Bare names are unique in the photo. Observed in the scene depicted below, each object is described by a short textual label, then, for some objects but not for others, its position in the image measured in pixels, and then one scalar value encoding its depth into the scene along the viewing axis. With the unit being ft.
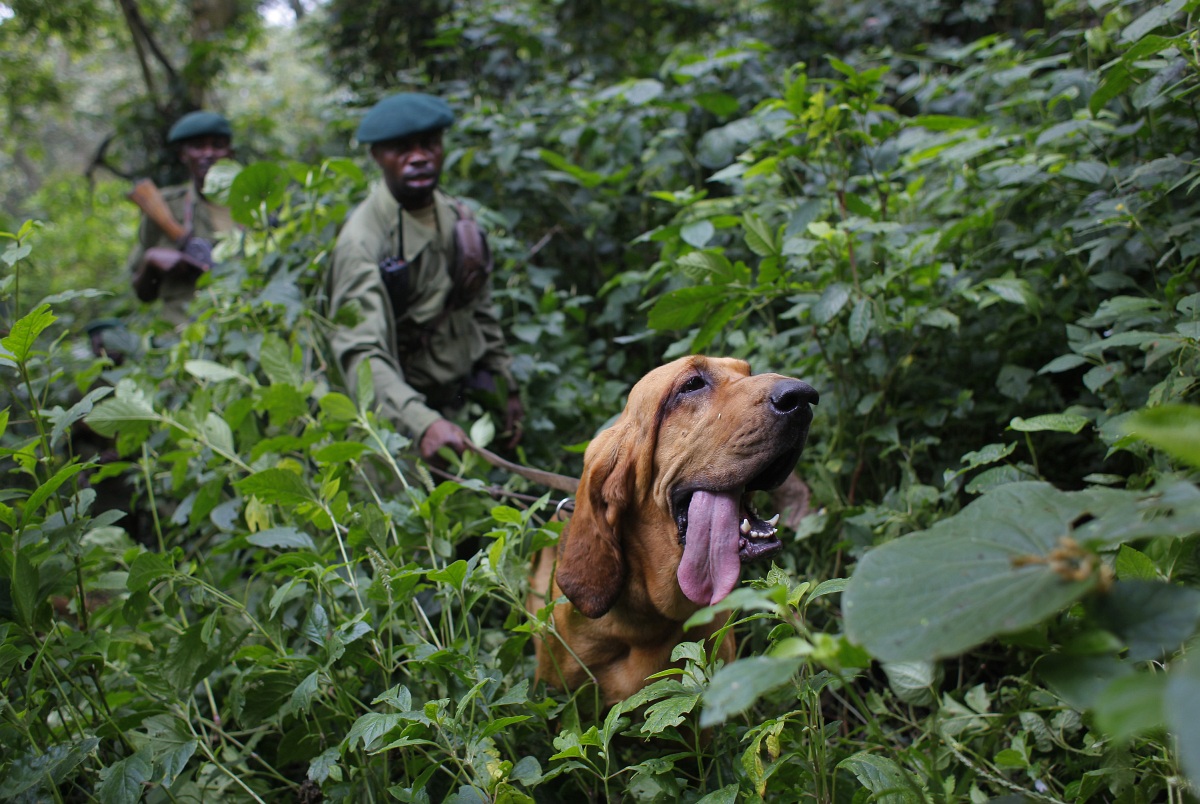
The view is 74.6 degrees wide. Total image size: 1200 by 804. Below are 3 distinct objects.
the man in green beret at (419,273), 11.78
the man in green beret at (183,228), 19.03
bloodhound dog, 5.70
